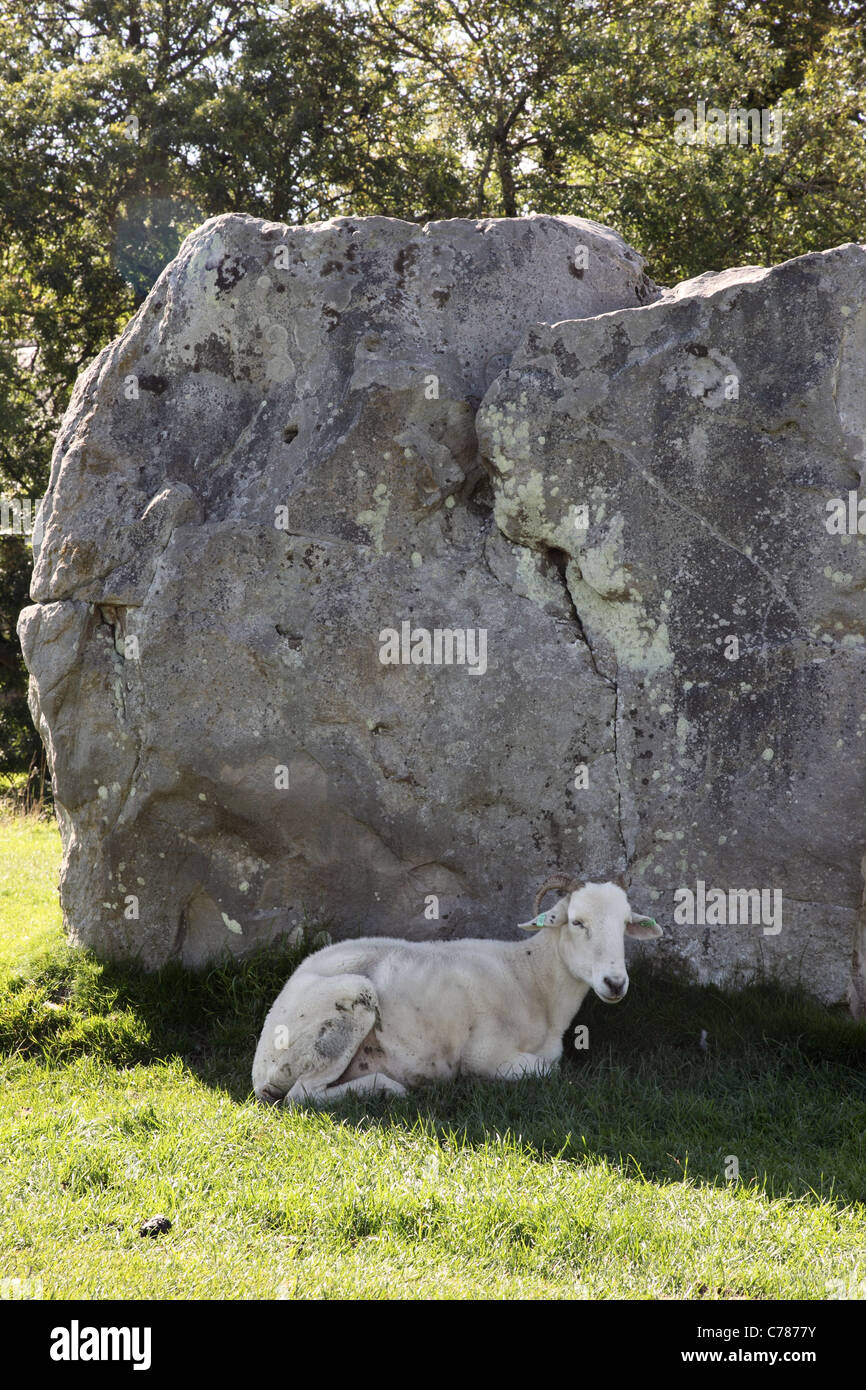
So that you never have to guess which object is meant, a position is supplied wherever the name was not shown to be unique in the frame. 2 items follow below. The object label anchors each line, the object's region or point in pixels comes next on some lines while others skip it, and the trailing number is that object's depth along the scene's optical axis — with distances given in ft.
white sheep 19.80
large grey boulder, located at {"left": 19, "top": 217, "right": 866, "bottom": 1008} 22.07
